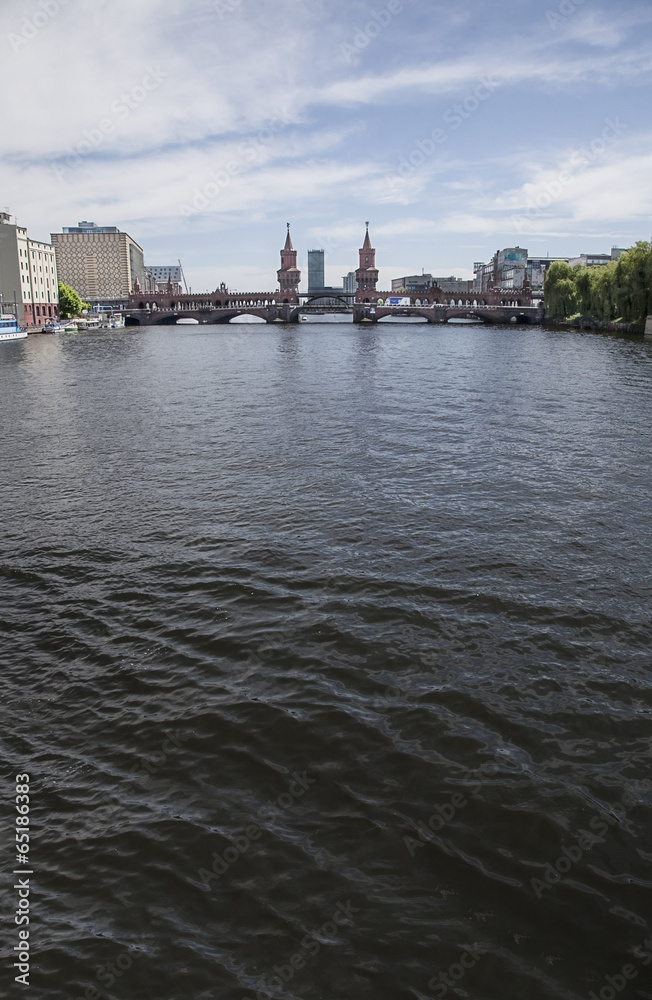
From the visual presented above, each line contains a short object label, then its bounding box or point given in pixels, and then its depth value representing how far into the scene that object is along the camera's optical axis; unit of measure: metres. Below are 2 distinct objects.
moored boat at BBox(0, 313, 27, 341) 98.00
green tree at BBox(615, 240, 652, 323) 77.75
